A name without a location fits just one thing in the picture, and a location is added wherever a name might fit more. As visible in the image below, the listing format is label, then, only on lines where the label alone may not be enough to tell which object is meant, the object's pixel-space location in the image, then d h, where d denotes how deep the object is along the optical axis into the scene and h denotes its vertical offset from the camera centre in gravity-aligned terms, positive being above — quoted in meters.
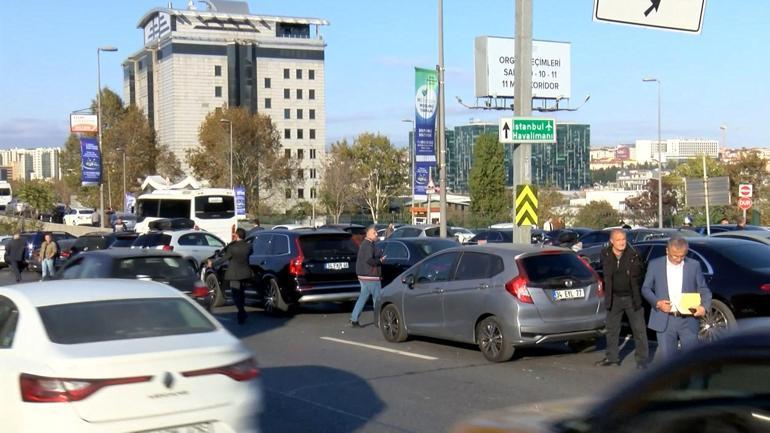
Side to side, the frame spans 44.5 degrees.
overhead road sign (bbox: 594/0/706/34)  11.36 +1.97
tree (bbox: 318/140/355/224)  80.88 -0.83
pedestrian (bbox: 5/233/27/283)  28.70 -2.25
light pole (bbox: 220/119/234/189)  67.70 +4.17
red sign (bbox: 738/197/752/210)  32.84 -1.02
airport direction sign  17.52 +0.85
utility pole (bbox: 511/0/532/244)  17.66 +1.62
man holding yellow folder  9.83 -1.28
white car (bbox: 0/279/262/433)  6.20 -1.28
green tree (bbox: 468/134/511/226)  86.69 -0.37
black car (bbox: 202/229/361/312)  18.11 -1.76
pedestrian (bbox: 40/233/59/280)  29.92 -2.38
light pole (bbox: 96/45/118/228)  52.95 +3.41
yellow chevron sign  17.75 -0.55
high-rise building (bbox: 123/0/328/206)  106.44 +12.26
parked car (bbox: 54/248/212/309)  14.52 -1.39
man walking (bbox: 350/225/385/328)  16.27 -1.57
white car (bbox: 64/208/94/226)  76.56 -3.13
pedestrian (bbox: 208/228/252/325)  16.88 -1.64
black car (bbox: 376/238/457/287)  19.98 -1.60
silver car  12.13 -1.63
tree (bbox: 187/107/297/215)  77.81 +2.11
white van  44.91 -1.42
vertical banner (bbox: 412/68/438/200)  31.81 +1.92
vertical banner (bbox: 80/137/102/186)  51.00 +0.96
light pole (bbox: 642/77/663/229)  46.70 +0.14
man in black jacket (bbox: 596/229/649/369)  11.58 -1.37
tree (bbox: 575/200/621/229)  53.78 -2.51
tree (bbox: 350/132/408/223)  87.00 +0.84
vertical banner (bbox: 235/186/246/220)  45.22 -1.19
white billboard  48.91 +5.78
